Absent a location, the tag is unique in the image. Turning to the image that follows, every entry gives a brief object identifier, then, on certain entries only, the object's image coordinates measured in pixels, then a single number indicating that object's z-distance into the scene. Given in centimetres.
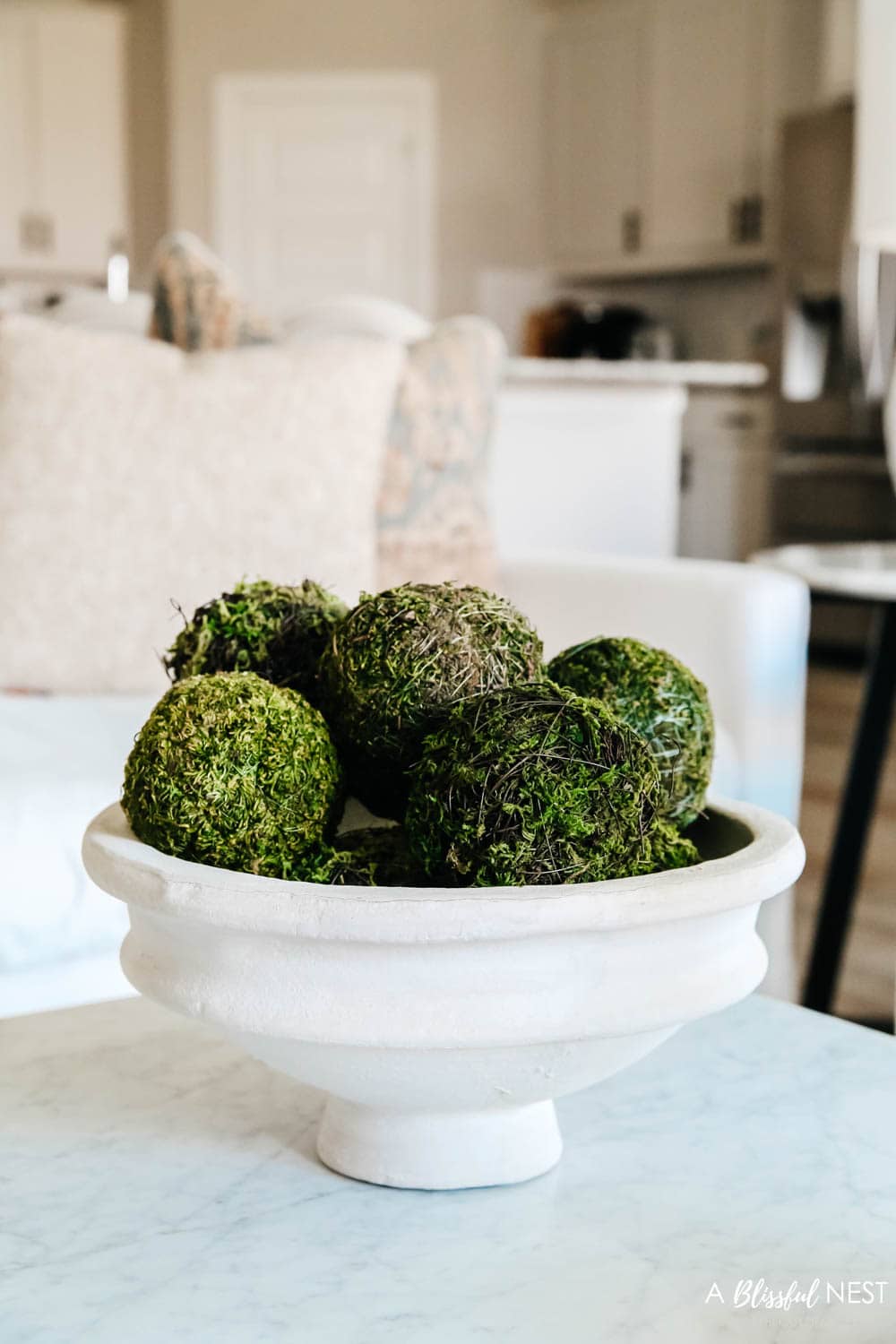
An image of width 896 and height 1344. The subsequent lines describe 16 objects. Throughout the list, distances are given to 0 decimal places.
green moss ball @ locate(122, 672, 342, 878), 57
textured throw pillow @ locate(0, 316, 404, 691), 172
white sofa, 132
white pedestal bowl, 52
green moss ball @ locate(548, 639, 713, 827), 65
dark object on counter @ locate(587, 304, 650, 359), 621
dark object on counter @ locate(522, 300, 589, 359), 624
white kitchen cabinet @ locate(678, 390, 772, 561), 588
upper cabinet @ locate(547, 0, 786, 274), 590
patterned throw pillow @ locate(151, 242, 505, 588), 191
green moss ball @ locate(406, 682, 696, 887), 55
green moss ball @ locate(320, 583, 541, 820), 61
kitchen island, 266
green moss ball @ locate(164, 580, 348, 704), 69
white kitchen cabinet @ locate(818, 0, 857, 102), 540
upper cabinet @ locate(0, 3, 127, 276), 698
